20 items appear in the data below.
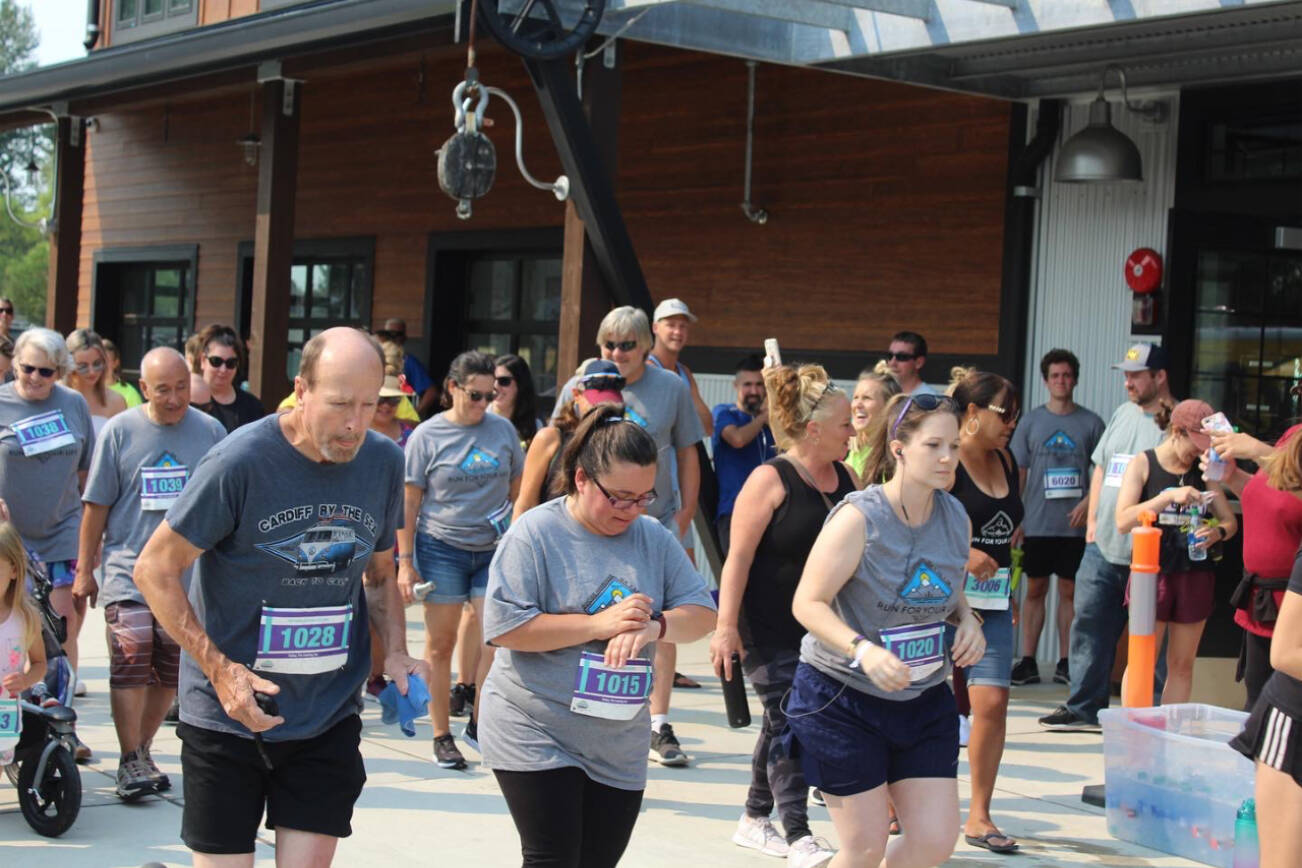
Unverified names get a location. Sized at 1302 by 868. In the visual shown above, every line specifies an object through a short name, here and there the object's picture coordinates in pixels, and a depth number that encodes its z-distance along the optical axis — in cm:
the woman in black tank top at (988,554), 1168
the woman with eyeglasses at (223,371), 1595
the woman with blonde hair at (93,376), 1733
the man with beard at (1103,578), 1667
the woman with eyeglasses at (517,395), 1629
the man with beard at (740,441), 1767
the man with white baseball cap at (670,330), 1614
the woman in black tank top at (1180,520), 1478
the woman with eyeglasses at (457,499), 1442
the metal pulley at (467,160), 1709
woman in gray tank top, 889
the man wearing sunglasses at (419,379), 2400
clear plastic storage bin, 1098
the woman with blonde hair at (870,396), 1217
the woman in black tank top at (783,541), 1069
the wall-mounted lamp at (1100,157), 1837
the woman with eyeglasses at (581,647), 761
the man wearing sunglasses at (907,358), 1828
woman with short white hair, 1430
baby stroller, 1154
